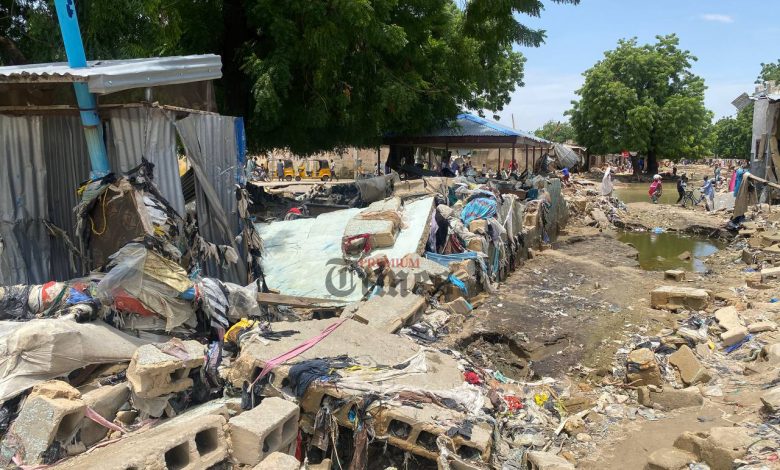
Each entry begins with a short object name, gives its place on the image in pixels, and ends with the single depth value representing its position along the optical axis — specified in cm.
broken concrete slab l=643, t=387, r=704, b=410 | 480
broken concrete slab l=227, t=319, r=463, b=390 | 398
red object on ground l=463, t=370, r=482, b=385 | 446
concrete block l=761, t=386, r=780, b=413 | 407
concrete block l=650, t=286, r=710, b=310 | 752
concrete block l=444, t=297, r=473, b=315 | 670
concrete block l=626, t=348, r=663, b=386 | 524
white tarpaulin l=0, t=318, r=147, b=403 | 354
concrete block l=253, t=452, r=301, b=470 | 304
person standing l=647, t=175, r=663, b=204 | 2058
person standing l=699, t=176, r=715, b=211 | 1813
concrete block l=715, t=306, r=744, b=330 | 632
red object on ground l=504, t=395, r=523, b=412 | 464
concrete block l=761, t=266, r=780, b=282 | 855
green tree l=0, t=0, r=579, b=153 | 862
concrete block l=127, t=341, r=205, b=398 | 359
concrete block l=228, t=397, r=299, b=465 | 324
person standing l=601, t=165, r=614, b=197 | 1939
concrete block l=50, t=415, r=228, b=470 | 295
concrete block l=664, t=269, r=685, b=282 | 918
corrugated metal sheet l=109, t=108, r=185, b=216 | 490
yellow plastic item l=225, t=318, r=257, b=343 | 459
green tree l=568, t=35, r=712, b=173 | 2936
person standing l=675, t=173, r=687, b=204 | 2017
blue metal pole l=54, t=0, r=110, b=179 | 467
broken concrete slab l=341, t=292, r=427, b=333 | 527
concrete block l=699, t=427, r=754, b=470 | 351
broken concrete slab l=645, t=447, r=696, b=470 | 366
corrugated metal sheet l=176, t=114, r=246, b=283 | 557
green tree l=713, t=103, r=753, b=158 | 4328
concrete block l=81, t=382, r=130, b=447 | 344
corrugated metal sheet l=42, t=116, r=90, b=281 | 509
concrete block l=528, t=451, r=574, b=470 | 358
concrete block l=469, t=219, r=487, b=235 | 859
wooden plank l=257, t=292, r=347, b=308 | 560
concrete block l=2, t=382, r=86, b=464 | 313
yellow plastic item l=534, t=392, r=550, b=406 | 495
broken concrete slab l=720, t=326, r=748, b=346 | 599
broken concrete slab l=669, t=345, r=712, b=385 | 524
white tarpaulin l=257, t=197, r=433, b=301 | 656
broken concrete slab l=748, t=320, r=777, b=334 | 602
